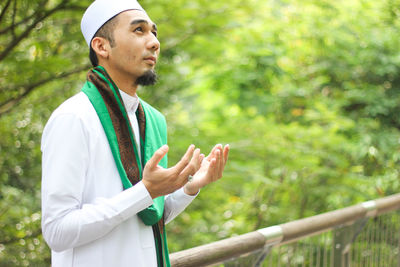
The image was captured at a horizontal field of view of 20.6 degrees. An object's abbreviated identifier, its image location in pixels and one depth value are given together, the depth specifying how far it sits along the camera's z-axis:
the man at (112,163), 2.60
